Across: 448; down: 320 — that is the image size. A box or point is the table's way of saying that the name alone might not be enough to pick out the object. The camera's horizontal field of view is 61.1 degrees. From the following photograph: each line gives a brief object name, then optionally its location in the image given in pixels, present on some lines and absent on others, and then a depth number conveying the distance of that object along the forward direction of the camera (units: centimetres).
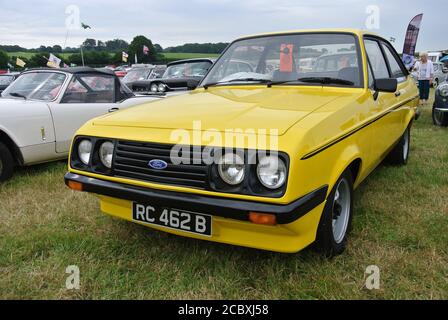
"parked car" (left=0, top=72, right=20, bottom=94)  1343
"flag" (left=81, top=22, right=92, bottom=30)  1724
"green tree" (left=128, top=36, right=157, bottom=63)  5469
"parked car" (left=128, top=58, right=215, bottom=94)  981
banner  1327
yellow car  193
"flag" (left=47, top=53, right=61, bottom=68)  1077
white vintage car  415
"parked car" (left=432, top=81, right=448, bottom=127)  738
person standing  1007
